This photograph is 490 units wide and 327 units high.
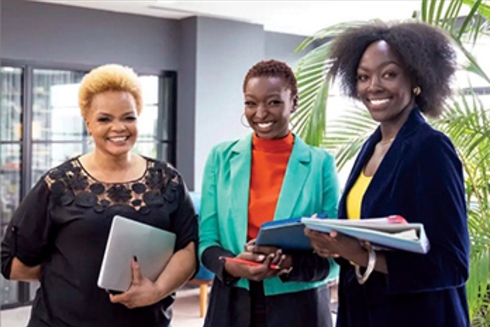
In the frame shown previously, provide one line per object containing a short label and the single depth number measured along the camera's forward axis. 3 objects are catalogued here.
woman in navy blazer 1.34
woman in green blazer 1.69
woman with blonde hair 1.69
